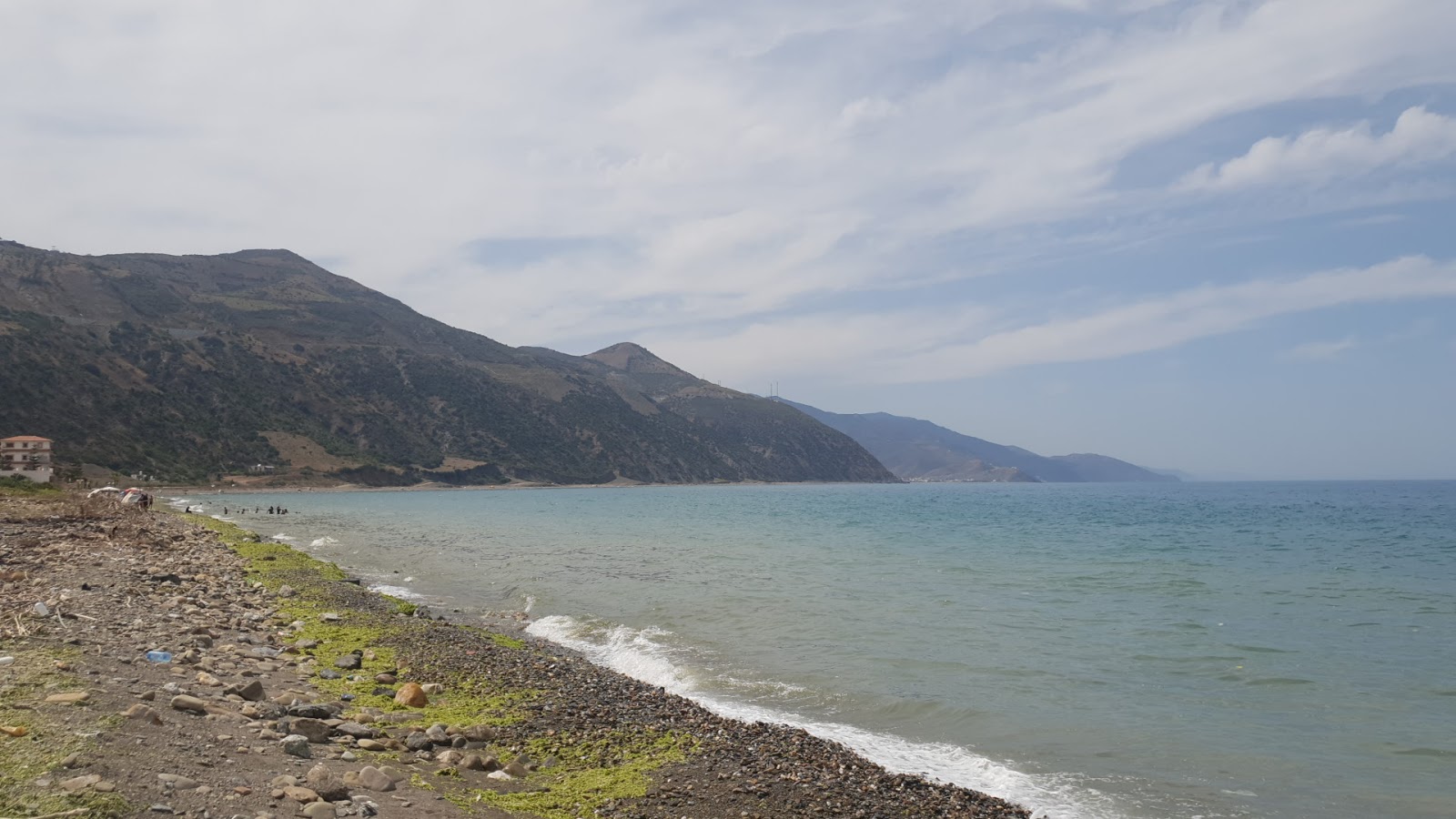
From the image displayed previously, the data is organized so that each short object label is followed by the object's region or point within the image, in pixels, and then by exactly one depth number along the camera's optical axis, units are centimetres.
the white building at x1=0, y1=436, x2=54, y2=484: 6474
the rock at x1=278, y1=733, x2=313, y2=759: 802
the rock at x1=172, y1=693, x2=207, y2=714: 865
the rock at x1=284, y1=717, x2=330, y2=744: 870
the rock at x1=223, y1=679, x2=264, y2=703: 996
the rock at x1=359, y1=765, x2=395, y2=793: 758
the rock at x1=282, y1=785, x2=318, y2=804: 678
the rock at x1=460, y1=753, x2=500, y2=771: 891
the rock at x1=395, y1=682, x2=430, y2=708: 1126
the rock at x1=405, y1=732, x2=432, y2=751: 921
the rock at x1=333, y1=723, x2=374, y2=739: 920
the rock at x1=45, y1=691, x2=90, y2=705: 791
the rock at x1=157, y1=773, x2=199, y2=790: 649
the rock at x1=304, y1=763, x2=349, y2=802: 702
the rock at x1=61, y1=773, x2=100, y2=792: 591
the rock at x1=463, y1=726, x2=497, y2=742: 991
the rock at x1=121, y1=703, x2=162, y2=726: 787
